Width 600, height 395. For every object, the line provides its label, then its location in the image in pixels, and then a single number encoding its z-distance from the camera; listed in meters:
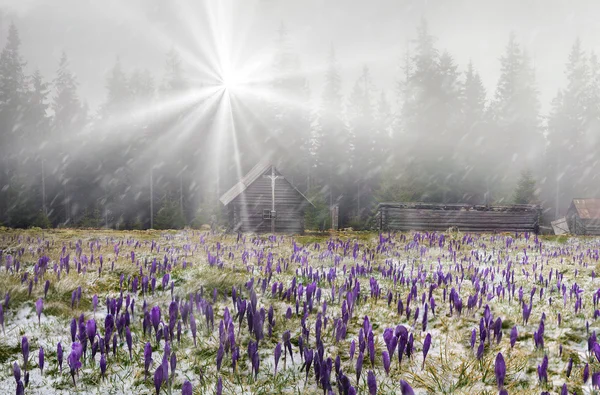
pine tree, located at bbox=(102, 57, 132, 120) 51.19
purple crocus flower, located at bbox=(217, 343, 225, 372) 2.61
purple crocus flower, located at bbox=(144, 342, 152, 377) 2.60
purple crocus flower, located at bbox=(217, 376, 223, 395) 2.16
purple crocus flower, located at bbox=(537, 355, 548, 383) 2.51
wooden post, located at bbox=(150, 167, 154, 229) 44.21
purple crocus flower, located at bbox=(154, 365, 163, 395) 2.28
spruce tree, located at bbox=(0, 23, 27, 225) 44.12
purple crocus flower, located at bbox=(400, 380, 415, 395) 1.84
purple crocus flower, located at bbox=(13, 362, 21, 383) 2.35
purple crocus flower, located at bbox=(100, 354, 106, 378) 2.61
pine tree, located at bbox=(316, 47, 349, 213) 51.53
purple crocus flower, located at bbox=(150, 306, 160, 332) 3.17
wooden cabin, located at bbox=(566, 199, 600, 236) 31.94
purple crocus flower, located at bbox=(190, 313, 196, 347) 3.13
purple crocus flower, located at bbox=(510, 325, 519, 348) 3.03
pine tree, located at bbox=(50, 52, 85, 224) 47.88
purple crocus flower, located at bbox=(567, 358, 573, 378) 2.63
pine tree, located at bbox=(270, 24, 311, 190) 51.28
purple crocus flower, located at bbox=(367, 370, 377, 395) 2.09
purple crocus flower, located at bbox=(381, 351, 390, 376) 2.54
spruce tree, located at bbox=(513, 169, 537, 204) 37.25
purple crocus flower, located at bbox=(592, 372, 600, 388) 2.32
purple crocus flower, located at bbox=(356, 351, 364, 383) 2.45
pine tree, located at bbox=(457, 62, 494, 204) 44.62
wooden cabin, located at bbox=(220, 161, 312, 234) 28.38
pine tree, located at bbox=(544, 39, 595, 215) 50.34
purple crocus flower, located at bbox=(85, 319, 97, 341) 2.85
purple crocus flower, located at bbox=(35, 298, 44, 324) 3.50
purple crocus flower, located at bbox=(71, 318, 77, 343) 2.96
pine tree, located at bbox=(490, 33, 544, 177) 49.94
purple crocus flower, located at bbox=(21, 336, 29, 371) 2.65
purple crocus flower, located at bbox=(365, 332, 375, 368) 2.71
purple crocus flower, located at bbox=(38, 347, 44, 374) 2.62
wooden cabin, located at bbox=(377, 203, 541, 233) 23.98
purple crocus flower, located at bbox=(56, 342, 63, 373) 2.65
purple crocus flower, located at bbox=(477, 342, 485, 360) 2.87
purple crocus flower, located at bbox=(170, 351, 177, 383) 2.51
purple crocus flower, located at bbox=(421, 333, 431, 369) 2.72
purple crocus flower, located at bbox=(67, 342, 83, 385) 2.51
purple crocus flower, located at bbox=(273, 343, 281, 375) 2.70
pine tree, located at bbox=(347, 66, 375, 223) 52.31
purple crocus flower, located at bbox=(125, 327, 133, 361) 2.93
